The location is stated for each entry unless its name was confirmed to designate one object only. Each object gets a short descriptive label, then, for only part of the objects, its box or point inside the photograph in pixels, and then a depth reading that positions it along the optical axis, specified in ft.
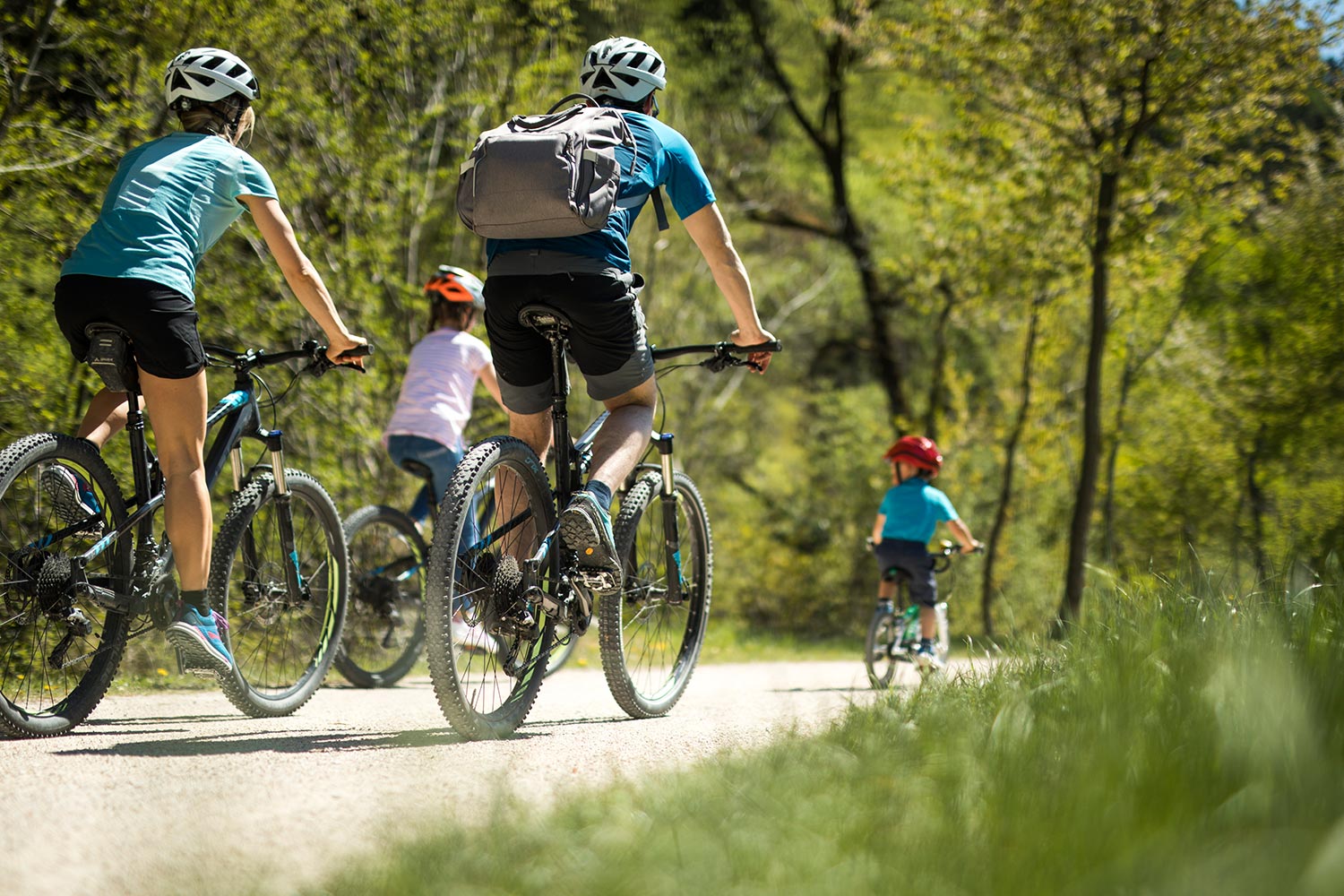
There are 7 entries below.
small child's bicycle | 31.78
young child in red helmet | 31.76
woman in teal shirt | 14.70
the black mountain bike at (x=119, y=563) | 14.64
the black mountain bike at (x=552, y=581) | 13.67
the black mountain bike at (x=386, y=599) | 23.71
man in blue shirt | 14.52
